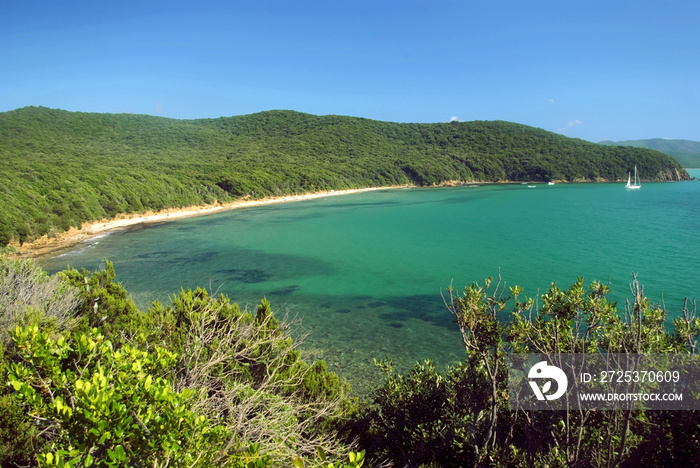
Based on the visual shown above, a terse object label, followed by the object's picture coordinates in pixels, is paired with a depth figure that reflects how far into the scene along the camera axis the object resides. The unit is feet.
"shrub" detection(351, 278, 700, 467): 13.50
